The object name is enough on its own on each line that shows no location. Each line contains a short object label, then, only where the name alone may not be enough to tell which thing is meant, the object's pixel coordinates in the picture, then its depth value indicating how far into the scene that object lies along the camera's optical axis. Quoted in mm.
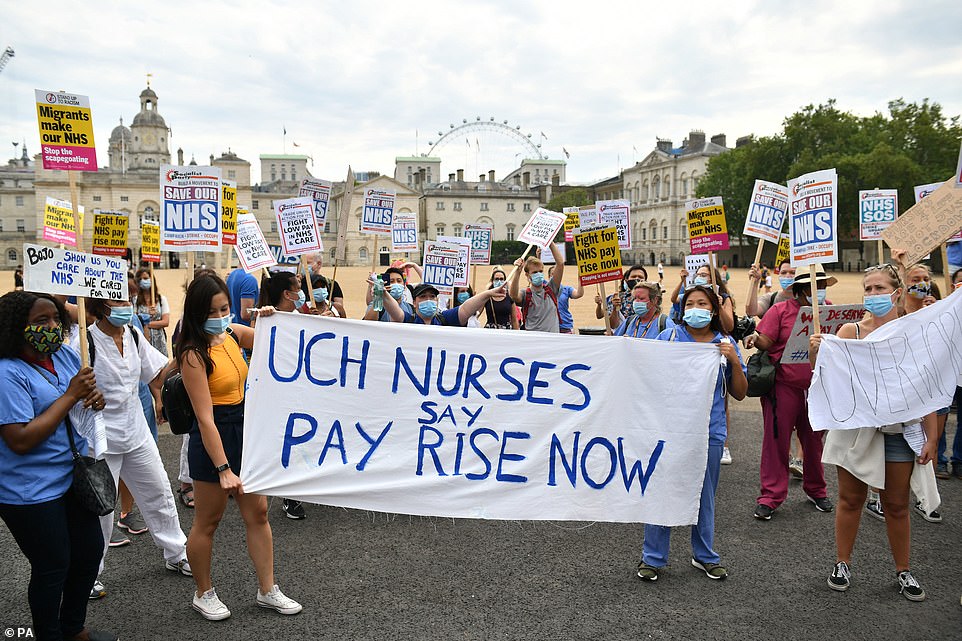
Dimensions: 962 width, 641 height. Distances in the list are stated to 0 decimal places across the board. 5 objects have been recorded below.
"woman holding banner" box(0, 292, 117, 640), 2986
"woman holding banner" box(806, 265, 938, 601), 3926
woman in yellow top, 3496
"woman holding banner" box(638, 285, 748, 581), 4145
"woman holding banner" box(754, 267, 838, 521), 5270
